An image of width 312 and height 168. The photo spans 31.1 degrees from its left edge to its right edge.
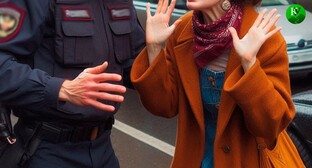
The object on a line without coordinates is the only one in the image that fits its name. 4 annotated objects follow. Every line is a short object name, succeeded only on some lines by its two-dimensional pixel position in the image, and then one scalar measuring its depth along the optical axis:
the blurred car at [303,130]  3.40
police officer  1.95
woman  1.98
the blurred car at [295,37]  7.39
